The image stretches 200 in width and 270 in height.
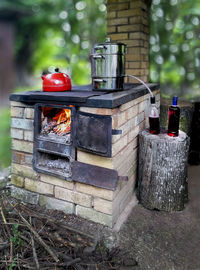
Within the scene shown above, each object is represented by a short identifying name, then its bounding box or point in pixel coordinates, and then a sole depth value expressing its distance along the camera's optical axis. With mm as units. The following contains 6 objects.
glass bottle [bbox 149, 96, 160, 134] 2523
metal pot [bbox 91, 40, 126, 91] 2348
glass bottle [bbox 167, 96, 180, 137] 2494
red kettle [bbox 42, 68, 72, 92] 2424
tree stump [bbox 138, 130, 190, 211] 2387
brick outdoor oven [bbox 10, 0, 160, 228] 2025
